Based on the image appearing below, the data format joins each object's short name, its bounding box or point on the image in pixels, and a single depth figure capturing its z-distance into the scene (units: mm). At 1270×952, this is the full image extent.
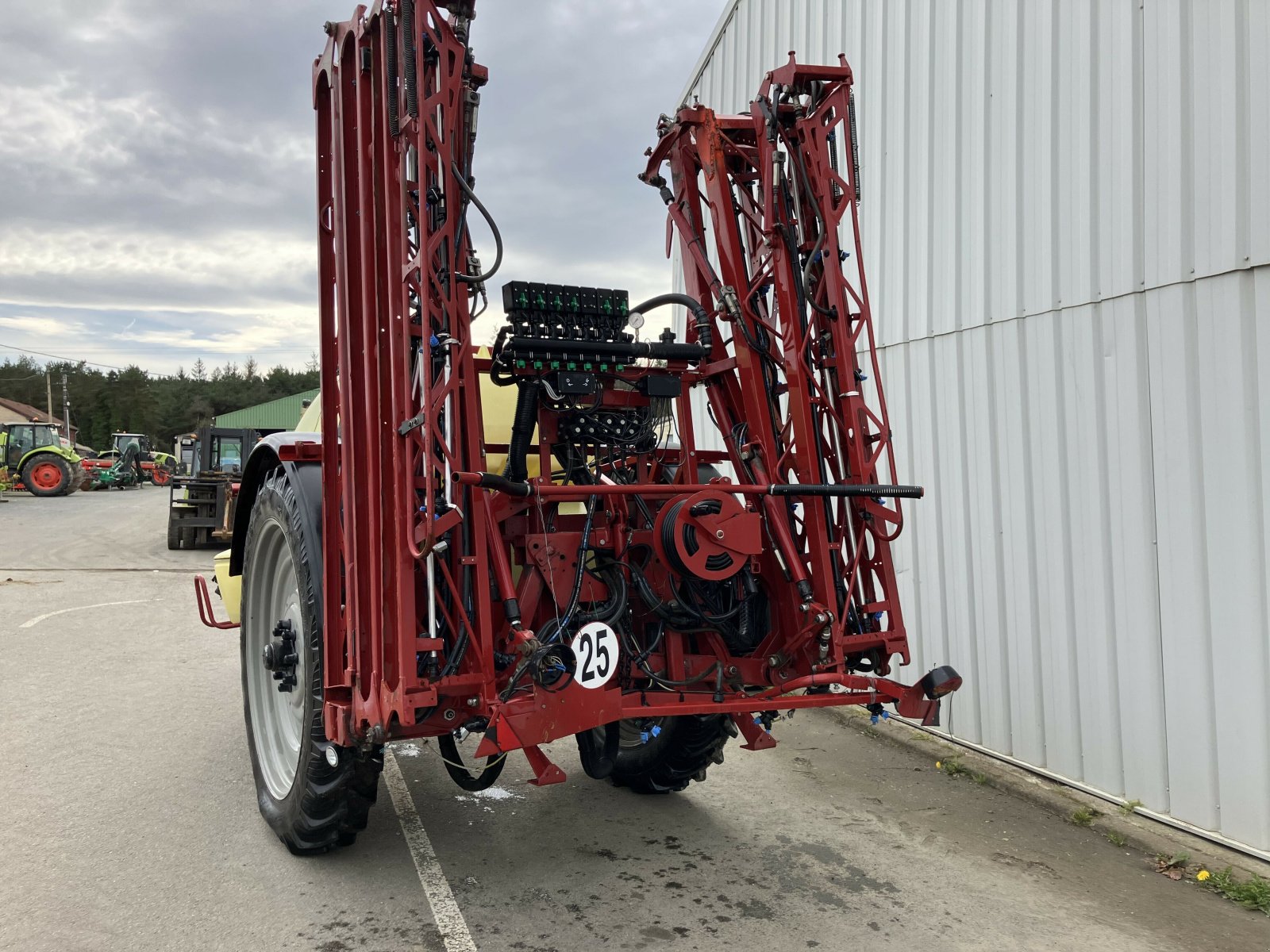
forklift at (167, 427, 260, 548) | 16203
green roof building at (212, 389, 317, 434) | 47125
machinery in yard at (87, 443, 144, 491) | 34781
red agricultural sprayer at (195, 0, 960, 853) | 2992
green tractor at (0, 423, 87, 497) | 28719
